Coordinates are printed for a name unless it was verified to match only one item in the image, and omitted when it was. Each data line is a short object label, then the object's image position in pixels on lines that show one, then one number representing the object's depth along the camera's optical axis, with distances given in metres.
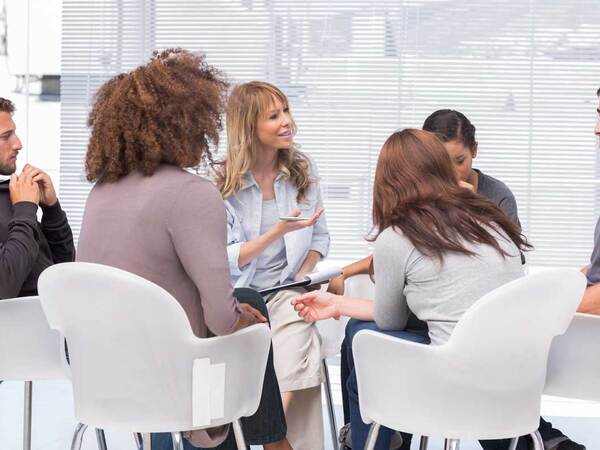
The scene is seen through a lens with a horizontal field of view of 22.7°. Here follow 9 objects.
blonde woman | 4.81
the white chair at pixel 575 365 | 3.90
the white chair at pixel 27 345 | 4.10
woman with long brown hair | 3.63
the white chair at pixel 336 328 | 5.07
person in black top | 4.00
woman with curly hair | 3.28
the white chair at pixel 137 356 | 3.17
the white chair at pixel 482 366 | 3.31
